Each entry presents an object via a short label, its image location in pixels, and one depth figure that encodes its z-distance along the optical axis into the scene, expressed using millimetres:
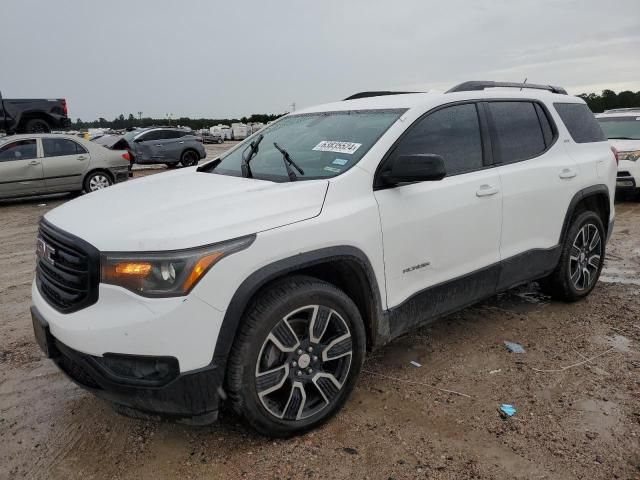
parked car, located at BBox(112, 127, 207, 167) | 19453
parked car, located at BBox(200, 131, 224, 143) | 49719
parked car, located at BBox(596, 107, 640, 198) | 9477
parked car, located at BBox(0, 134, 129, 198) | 11102
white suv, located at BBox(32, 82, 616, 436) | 2363
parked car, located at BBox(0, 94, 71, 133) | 17203
